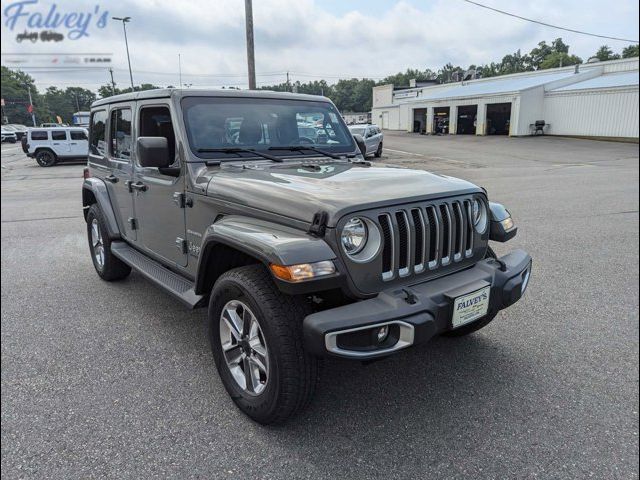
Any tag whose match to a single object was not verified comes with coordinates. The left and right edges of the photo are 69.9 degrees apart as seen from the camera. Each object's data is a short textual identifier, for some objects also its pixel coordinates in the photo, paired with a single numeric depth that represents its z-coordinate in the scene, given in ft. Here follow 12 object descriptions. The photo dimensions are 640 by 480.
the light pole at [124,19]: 97.47
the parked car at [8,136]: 140.40
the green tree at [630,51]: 232.59
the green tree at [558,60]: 244.63
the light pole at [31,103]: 193.96
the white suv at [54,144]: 70.08
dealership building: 89.61
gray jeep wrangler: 7.47
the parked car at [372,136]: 68.69
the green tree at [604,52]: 262.18
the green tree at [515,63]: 299.79
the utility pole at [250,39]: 52.95
